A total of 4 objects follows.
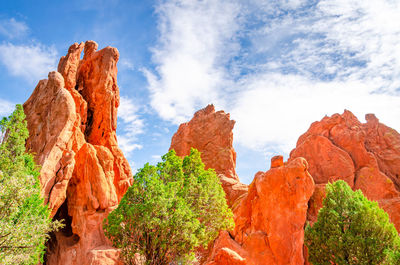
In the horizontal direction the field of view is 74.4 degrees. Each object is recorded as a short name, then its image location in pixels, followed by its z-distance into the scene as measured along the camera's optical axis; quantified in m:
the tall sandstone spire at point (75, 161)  24.53
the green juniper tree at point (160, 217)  19.25
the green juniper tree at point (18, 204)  15.95
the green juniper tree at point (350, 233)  21.84
